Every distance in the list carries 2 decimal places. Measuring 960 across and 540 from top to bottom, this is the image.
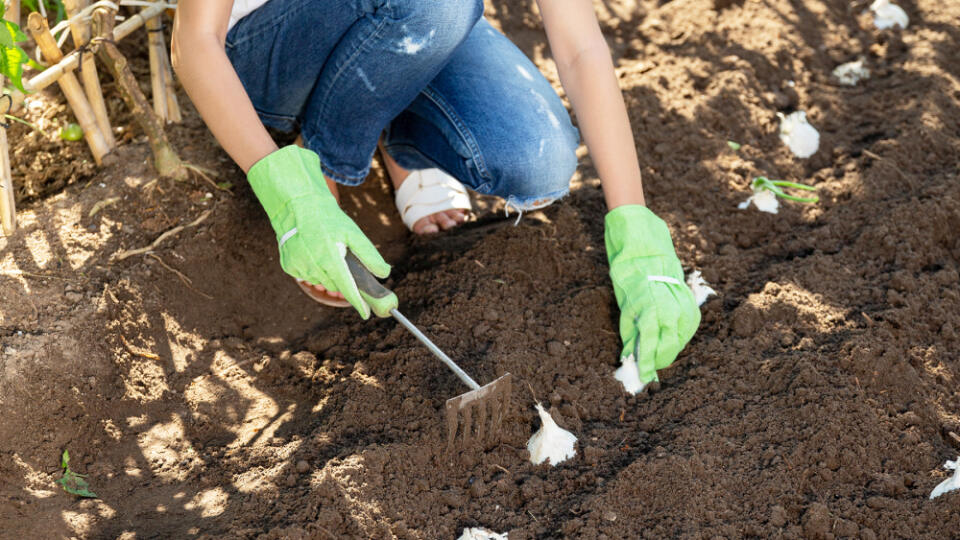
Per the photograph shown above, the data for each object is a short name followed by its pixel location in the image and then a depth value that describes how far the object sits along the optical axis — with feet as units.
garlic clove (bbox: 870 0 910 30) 9.88
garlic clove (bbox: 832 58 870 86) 9.25
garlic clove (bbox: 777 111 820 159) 8.31
